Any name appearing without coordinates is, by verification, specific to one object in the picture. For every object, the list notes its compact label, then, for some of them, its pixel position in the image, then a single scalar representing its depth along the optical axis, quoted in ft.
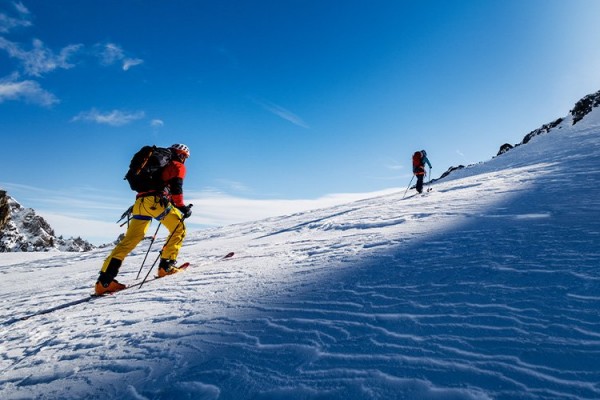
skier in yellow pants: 18.84
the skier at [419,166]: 56.34
